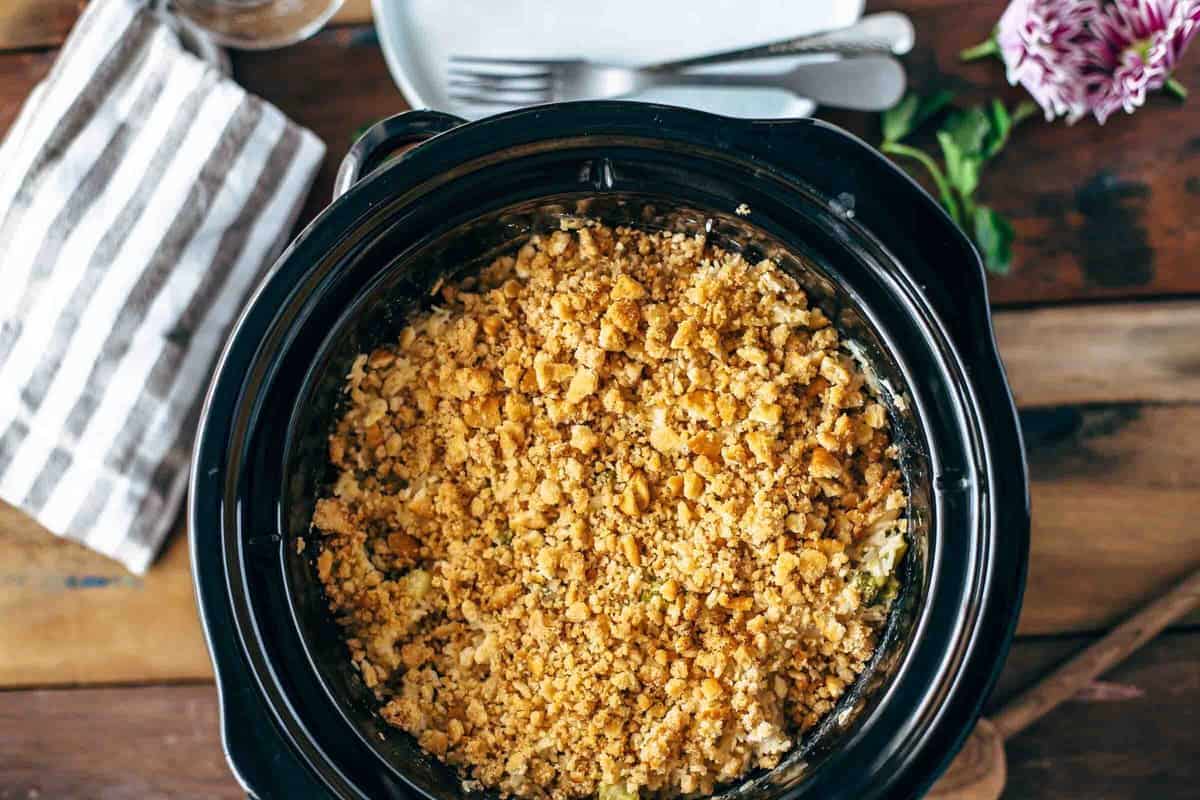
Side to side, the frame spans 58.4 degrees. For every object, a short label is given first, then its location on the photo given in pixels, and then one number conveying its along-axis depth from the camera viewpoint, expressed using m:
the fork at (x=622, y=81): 0.99
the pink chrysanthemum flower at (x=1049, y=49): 0.97
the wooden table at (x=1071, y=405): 1.05
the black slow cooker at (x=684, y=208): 0.75
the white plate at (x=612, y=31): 1.02
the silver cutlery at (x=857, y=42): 1.00
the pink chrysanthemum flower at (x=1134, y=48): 0.96
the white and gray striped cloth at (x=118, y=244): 1.00
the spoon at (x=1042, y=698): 0.99
